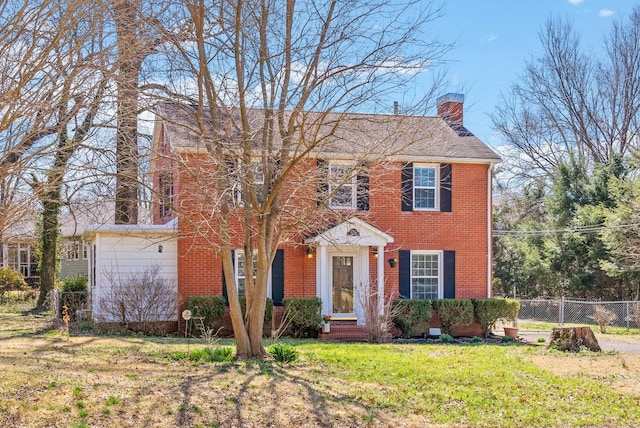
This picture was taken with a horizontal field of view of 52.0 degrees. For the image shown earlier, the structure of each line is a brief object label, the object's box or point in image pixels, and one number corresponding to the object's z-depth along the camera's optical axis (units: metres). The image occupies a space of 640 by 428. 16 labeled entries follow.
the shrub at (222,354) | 11.20
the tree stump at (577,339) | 14.00
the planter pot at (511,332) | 18.66
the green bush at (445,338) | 17.36
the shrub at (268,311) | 17.33
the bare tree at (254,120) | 10.55
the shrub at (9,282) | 28.06
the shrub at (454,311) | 18.45
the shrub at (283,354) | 11.35
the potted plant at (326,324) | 17.48
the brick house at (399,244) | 17.72
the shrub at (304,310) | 17.44
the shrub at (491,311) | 18.81
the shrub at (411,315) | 17.95
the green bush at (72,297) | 18.53
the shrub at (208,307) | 16.86
